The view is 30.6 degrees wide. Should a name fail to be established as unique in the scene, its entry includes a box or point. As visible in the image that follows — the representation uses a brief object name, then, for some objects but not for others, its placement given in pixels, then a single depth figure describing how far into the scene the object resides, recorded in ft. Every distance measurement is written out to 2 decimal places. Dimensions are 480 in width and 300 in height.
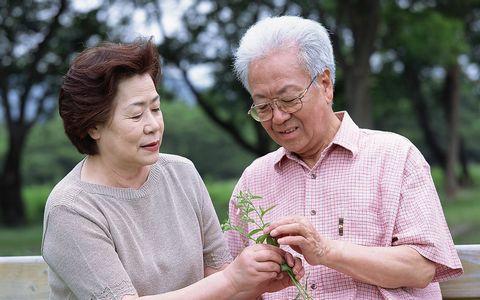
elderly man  9.25
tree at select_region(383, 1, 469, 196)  51.83
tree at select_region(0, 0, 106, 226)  56.54
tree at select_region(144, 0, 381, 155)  55.42
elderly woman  8.87
